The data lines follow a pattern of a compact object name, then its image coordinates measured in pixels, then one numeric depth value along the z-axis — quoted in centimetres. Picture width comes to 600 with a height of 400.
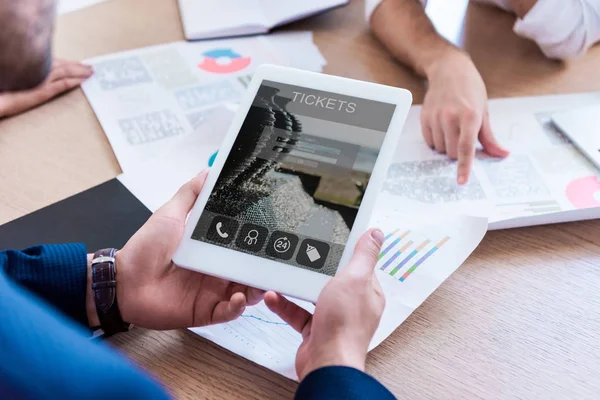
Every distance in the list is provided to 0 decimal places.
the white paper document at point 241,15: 93
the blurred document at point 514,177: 64
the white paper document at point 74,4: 99
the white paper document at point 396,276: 53
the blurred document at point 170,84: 76
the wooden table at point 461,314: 51
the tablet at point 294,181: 52
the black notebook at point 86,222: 63
